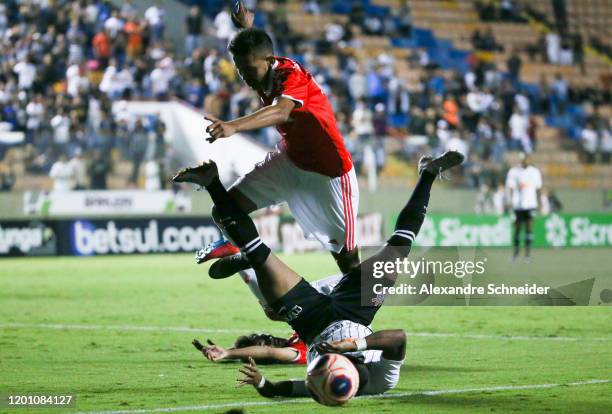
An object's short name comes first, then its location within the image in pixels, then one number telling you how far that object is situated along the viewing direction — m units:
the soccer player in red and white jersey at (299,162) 9.48
